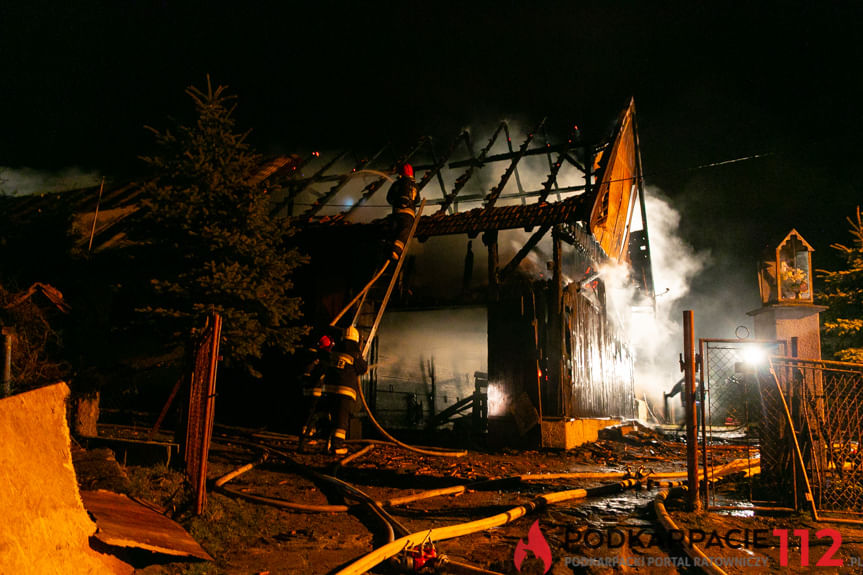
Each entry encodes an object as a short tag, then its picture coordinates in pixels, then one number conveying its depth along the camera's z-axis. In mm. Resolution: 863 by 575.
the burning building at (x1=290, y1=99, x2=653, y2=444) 13469
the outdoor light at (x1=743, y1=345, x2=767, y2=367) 6772
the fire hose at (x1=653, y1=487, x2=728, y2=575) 4199
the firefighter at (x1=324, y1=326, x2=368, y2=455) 8680
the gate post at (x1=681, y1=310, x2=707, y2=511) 6223
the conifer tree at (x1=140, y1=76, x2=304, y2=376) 9734
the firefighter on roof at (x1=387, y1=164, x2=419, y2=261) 13273
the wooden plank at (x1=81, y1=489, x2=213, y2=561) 3707
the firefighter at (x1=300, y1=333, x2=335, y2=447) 9242
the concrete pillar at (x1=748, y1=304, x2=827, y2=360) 7484
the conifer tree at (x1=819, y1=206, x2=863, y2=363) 15562
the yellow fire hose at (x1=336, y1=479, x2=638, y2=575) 3953
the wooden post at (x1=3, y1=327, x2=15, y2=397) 7500
